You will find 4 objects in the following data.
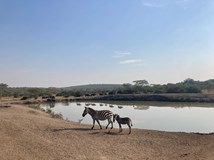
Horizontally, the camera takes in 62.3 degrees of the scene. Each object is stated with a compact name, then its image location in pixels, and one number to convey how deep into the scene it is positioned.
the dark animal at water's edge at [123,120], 9.78
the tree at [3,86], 53.73
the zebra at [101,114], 10.20
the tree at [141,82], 76.54
